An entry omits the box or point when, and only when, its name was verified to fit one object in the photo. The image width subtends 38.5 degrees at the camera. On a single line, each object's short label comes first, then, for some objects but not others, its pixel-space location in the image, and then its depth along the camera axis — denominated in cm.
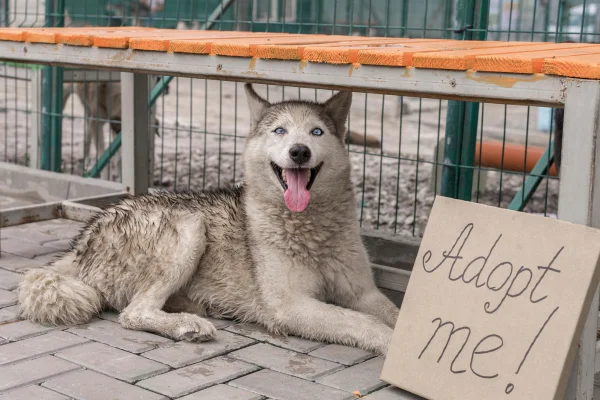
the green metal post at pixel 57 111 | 715
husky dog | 387
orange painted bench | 280
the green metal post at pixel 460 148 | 496
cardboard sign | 275
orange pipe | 658
